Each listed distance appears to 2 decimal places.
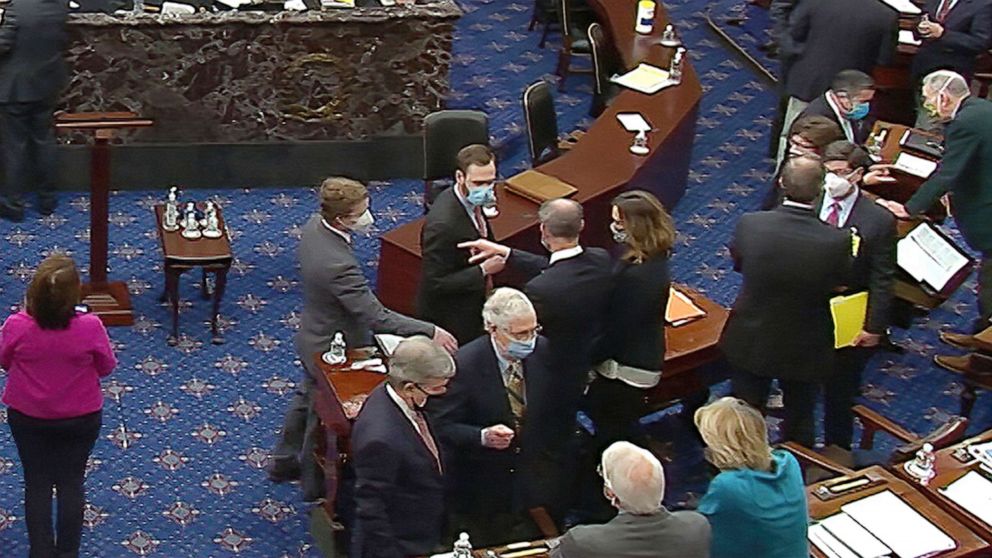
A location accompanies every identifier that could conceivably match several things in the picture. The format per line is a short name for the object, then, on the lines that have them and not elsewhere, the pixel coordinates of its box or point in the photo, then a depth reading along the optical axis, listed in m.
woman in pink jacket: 5.88
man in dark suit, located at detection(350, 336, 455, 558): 5.39
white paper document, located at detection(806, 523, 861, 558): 5.71
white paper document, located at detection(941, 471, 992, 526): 6.00
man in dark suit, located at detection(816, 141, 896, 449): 6.91
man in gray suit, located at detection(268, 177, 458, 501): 6.49
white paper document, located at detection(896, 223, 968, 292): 8.06
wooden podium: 7.82
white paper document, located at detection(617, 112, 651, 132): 9.44
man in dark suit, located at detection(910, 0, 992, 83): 9.77
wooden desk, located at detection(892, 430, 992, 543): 5.93
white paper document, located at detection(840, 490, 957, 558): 5.79
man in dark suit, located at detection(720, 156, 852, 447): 6.45
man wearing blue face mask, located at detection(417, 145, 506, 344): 6.84
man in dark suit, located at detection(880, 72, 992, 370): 7.83
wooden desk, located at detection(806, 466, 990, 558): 5.81
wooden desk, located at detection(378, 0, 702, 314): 8.09
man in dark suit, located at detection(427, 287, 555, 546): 5.91
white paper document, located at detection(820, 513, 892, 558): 5.74
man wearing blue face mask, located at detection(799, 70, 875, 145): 8.26
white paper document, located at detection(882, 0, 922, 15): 10.68
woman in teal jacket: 5.15
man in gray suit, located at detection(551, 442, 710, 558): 4.85
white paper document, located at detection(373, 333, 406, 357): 6.62
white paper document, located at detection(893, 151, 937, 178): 8.66
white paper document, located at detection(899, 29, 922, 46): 10.40
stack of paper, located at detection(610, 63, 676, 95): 10.02
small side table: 8.25
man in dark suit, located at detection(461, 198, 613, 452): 6.29
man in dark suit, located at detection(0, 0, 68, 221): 8.91
